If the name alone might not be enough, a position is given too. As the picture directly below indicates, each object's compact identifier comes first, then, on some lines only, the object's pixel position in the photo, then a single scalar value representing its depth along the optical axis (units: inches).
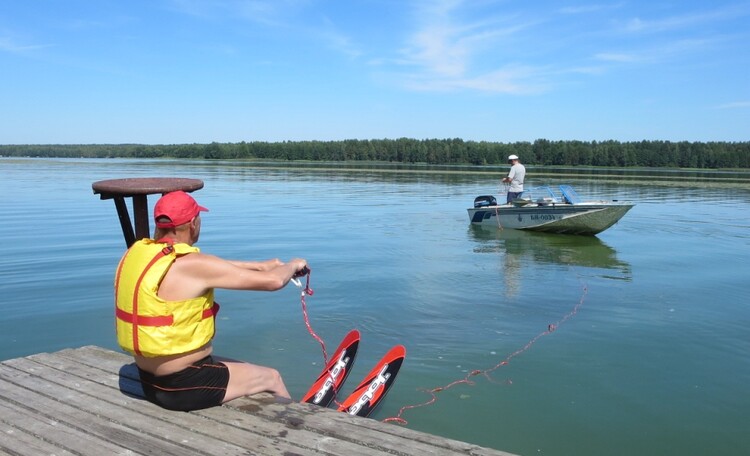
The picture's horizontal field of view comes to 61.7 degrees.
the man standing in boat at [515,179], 727.7
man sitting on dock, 151.9
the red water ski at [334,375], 227.3
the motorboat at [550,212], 680.4
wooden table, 220.2
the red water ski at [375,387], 225.5
